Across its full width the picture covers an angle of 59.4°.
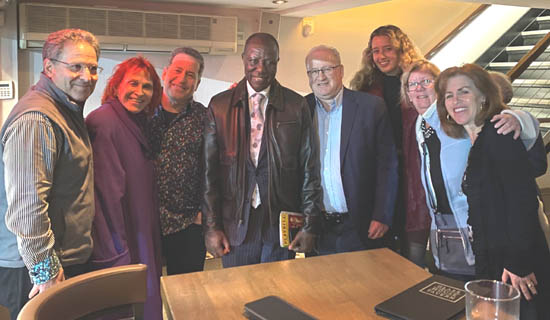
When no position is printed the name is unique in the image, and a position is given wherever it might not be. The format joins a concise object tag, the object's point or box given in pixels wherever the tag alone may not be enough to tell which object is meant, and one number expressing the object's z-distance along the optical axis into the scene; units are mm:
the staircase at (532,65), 4930
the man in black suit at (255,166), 2170
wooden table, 1368
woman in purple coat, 2004
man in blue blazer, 2375
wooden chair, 1252
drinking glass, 1092
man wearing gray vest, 1634
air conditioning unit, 3816
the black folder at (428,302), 1294
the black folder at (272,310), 1283
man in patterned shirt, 2268
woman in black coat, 1769
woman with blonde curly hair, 2584
